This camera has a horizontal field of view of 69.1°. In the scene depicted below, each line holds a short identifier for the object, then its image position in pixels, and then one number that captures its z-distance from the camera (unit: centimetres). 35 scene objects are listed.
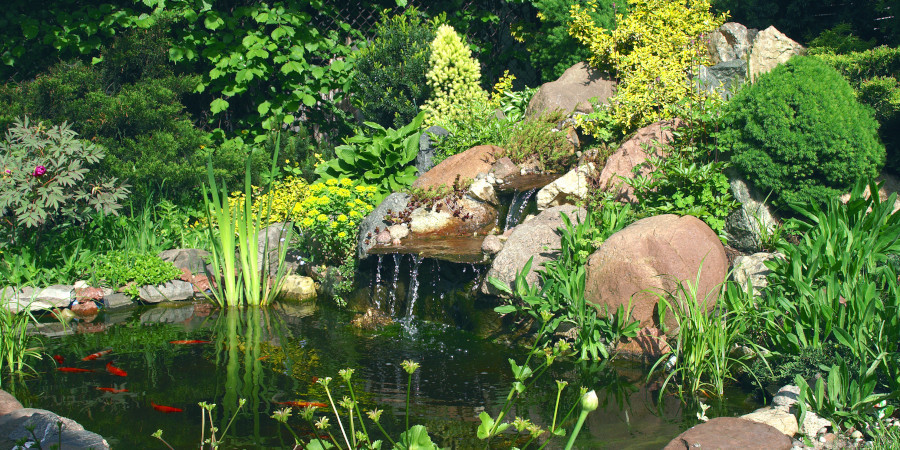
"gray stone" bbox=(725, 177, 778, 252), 516
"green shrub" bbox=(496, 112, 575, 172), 724
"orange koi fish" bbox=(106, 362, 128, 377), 440
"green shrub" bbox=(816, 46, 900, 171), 519
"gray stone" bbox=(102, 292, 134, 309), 642
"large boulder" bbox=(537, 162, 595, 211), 644
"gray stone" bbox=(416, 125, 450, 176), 803
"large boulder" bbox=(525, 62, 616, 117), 795
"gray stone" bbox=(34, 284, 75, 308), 610
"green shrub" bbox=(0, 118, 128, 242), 514
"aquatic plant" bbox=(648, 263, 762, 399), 381
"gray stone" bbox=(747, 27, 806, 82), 700
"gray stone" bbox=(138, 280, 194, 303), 658
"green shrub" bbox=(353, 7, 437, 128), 888
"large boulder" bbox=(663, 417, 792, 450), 289
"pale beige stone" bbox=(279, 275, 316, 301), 696
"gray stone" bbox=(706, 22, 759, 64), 772
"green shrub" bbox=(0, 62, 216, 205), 636
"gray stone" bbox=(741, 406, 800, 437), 313
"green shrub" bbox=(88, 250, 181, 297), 655
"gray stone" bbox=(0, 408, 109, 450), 291
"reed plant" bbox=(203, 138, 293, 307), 588
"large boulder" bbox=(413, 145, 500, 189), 727
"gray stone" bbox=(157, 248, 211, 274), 696
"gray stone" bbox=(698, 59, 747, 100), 679
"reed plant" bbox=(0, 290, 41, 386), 429
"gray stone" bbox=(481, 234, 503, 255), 577
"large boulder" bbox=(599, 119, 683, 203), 614
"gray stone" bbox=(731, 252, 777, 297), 461
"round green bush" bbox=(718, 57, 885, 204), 487
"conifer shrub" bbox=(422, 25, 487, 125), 877
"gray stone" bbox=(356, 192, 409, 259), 657
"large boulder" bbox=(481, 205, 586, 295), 528
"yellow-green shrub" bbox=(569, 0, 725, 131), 686
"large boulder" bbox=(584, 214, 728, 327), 459
